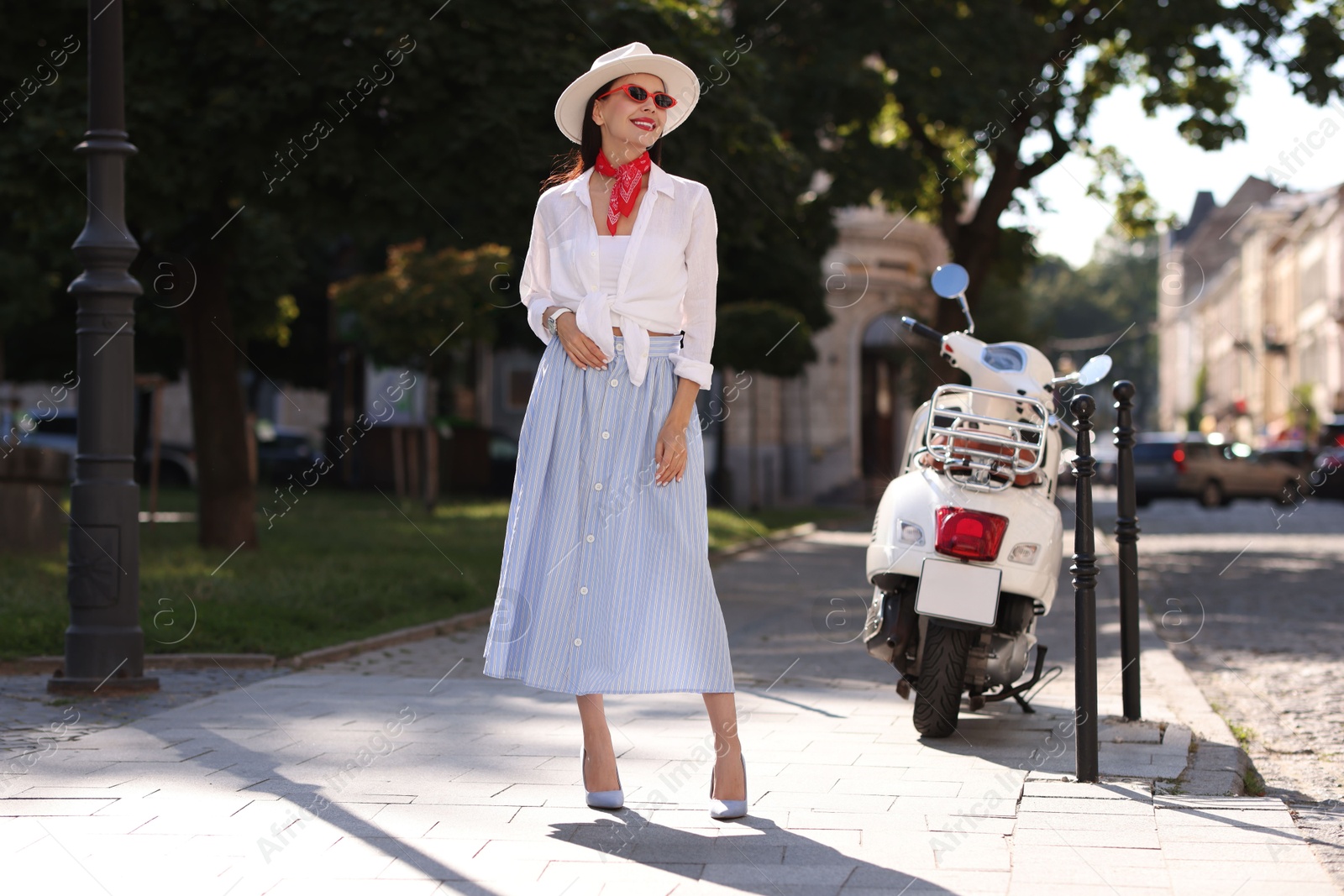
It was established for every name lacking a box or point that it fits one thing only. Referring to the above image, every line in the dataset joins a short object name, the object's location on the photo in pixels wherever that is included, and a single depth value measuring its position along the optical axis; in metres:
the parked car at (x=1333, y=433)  36.47
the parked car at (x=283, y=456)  32.34
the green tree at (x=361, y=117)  10.71
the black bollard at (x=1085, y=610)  4.60
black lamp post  6.49
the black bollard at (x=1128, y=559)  5.32
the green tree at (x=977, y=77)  16.25
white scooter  5.25
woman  4.10
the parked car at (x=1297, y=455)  34.31
